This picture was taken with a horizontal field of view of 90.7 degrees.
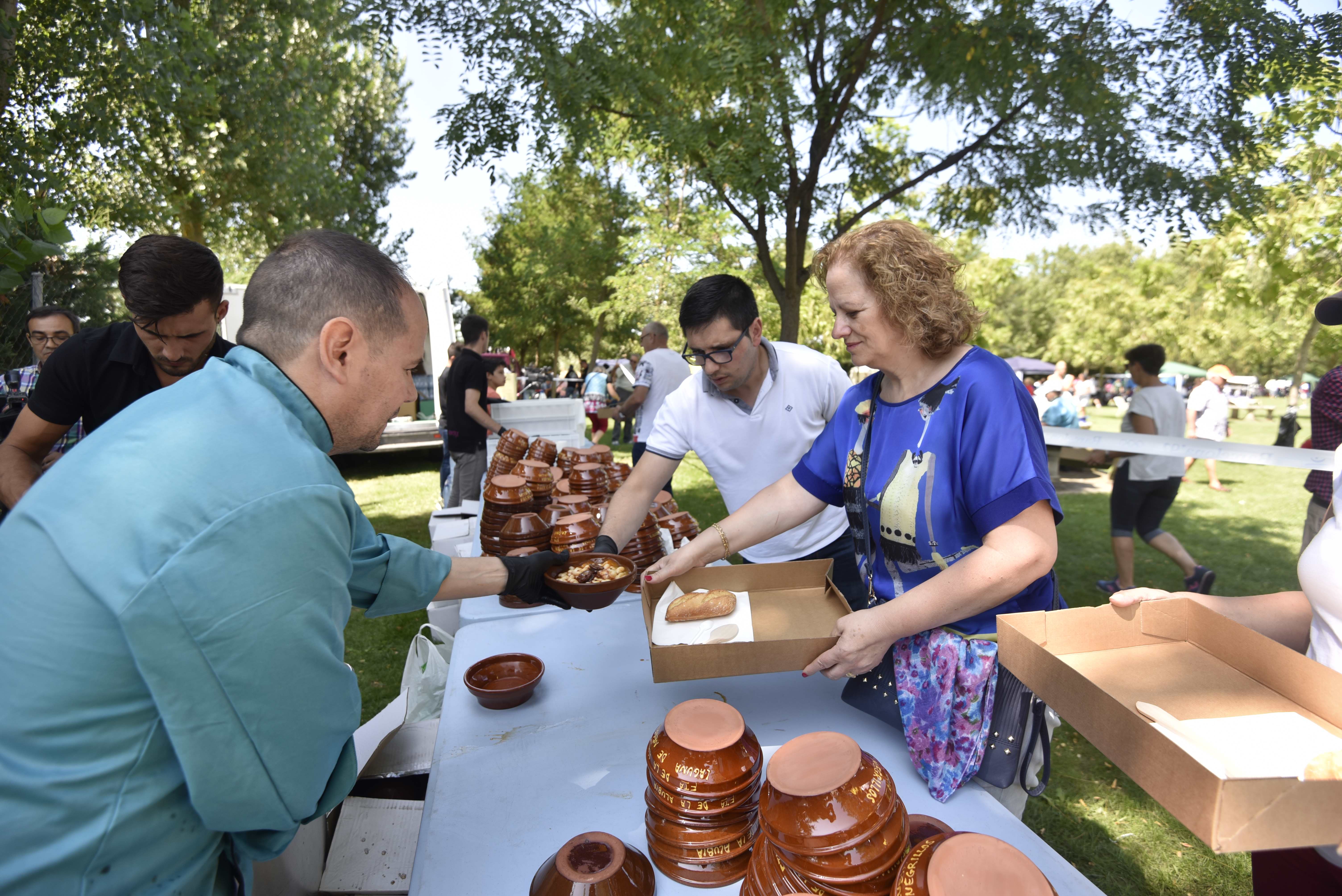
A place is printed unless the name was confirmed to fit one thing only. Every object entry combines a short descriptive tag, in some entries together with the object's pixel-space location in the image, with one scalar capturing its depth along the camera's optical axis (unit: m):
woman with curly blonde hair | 1.51
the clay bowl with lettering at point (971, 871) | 0.88
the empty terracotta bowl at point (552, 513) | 3.17
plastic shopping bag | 2.74
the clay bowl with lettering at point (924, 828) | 1.22
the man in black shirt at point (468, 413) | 6.38
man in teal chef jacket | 0.93
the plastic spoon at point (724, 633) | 1.91
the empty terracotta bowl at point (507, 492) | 3.05
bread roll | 2.00
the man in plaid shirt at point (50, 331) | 3.89
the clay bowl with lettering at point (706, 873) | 1.29
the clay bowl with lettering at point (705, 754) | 1.27
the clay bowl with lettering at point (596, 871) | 1.12
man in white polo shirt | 2.81
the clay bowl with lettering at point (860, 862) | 1.02
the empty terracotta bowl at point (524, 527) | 2.75
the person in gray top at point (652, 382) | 6.83
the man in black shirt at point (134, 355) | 2.45
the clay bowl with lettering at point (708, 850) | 1.28
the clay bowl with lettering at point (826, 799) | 1.02
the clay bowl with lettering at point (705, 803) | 1.26
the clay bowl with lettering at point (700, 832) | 1.28
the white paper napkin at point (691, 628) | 1.94
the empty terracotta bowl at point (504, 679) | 1.92
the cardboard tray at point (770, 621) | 1.64
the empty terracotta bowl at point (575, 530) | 2.63
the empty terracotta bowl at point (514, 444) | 4.94
